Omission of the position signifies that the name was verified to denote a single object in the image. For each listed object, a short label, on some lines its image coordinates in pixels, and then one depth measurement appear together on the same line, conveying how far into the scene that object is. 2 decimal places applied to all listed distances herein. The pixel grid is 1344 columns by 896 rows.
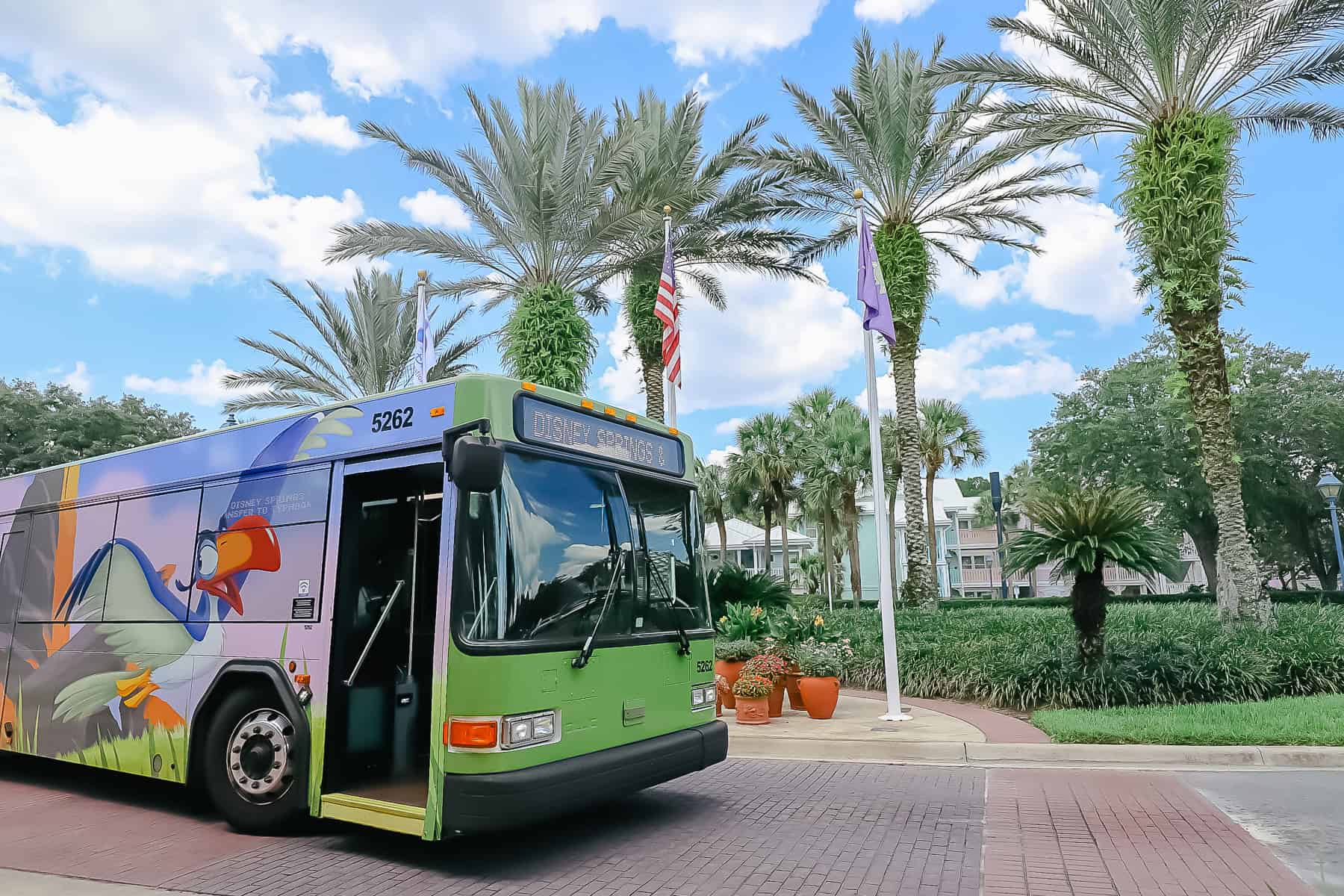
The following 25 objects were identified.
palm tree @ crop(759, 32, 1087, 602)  18.53
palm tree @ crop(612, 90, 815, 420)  19.34
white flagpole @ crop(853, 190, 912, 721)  10.32
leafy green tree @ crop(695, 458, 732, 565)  44.44
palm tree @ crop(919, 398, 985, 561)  36.06
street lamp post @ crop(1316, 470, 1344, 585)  22.16
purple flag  11.14
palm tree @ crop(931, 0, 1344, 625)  13.70
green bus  5.04
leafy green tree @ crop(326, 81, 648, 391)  17.45
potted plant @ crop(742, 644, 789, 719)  10.78
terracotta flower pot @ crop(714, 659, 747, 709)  11.24
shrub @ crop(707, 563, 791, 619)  17.67
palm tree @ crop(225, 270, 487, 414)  24.05
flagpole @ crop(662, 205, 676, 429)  13.55
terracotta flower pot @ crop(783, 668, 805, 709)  11.30
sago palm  10.67
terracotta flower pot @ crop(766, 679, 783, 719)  10.82
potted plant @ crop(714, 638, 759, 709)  11.27
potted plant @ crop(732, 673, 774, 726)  10.40
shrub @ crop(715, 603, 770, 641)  11.70
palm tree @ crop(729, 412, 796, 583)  38.53
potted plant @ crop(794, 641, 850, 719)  10.87
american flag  13.88
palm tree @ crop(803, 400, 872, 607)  34.22
